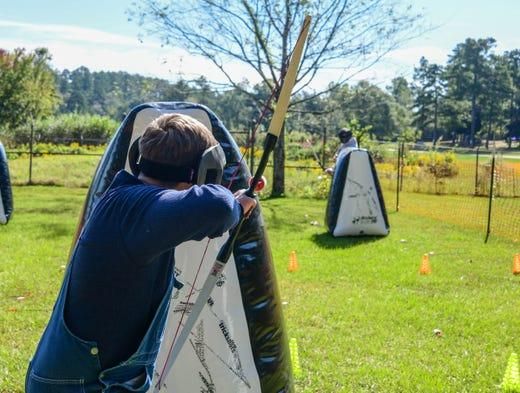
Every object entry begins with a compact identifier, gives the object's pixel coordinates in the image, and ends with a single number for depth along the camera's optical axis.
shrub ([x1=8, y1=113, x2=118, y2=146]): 39.62
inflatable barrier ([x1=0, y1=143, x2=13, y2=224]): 11.31
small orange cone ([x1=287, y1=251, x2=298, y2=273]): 8.27
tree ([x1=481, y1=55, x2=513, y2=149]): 72.00
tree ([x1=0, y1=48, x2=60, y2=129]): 41.91
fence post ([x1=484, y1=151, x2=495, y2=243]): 11.00
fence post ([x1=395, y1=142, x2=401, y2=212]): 16.07
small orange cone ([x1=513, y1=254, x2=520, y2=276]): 8.29
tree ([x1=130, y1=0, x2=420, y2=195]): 19.88
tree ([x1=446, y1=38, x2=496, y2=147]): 74.43
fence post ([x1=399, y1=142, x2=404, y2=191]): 22.58
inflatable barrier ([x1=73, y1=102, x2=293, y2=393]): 3.34
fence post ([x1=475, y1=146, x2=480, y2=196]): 21.57
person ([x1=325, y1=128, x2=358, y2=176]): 11.78
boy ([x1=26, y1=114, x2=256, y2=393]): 2.01
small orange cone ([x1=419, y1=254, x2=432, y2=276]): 8.14
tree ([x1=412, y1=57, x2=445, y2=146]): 77.88
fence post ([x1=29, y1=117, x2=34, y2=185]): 20.22
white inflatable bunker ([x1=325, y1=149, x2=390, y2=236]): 10.64
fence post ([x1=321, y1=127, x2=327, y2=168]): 20.38
